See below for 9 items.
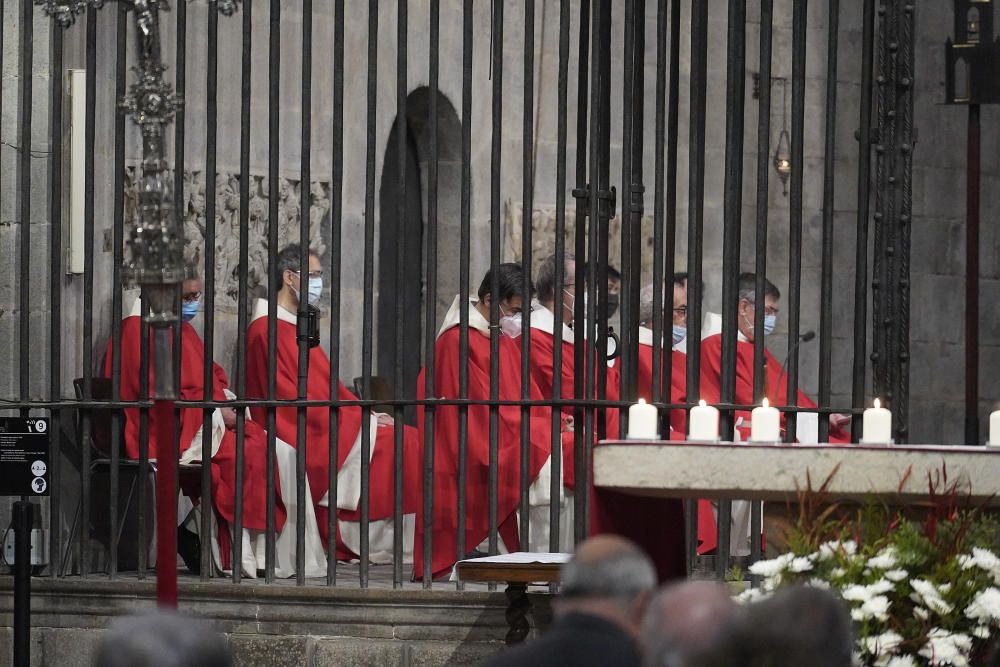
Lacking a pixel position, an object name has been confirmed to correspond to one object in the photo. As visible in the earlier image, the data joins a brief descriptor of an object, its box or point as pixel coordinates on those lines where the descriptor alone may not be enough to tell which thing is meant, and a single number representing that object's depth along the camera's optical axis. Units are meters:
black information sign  17.19
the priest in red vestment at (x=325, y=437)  20.08
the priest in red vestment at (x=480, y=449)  18.77
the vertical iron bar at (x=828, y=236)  16.22
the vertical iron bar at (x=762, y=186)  16.09
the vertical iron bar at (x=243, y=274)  17.09
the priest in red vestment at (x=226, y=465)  19.53
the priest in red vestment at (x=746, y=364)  22.20
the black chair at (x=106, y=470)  18.89
